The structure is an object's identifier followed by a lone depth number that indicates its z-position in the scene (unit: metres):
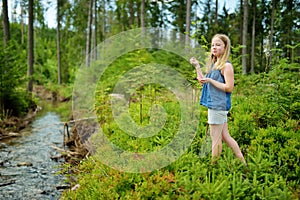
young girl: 4.01
